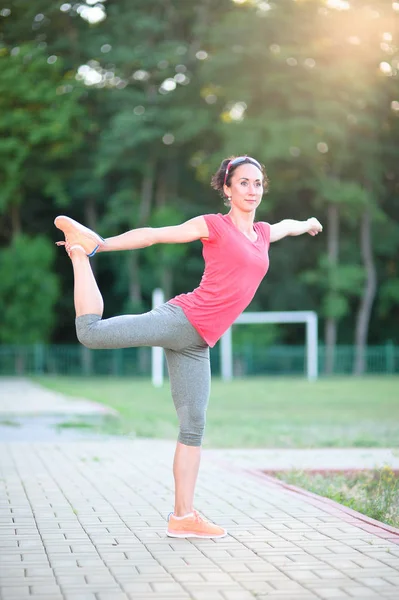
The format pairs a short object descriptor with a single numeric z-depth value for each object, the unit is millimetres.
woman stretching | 5992
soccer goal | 39000
